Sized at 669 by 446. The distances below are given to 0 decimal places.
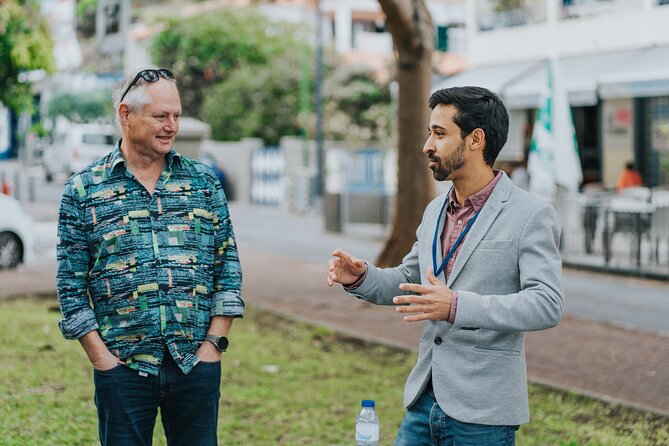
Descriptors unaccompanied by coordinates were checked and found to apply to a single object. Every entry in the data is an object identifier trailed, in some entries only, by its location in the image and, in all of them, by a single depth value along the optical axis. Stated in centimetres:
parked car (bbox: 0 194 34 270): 1532
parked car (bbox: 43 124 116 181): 3462
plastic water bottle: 378
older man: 380
